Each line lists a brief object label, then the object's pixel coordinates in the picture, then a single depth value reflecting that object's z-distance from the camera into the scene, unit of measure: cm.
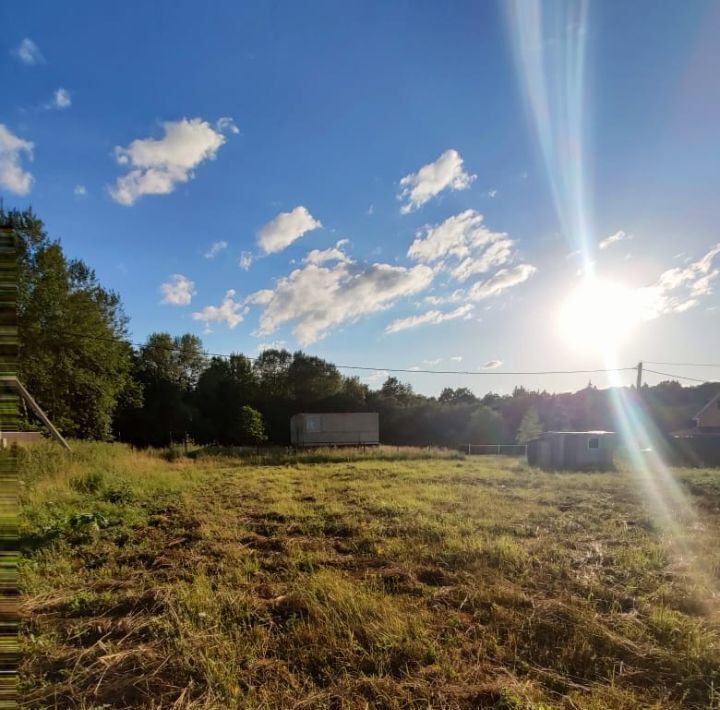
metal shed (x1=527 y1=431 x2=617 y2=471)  2020
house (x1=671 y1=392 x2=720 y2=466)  2288
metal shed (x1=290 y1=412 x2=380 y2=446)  3459
